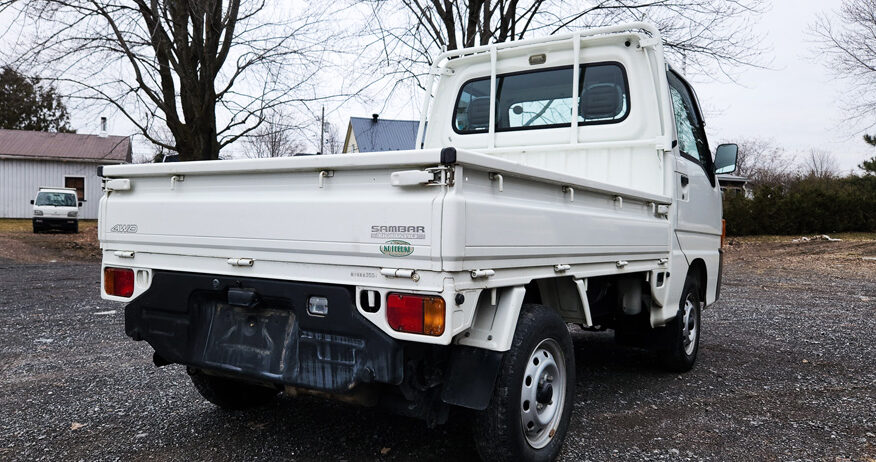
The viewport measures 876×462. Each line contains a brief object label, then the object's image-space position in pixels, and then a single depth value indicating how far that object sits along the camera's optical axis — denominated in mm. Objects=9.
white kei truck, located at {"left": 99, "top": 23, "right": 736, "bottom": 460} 2404
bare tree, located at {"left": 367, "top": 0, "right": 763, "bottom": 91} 14312
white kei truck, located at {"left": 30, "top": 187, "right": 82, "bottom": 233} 21406
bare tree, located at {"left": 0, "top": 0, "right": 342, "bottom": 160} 13289
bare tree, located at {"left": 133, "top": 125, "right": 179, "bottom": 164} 42059
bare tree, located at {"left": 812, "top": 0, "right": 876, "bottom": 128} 22516
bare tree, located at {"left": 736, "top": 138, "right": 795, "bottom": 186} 49125
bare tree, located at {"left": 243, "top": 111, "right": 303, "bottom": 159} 15266
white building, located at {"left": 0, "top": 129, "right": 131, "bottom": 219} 30000
